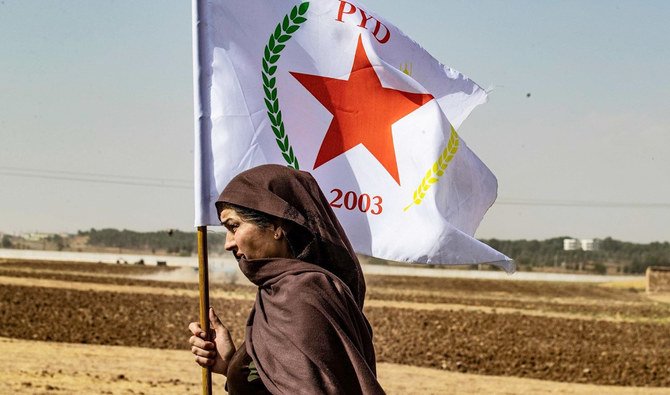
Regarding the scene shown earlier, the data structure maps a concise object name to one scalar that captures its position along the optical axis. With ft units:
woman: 9.20
